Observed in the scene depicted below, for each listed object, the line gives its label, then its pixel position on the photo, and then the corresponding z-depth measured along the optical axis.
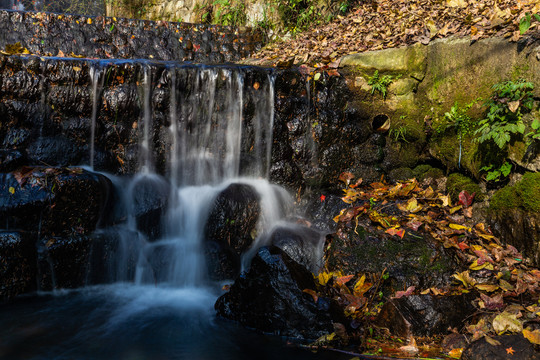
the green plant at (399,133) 5.52
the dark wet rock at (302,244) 4.37
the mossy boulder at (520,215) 3.72
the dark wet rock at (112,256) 4.40
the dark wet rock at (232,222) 4.79
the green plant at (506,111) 3.88
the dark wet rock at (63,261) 4.18
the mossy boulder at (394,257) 3.70
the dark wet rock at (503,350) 2.57
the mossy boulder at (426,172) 5.23
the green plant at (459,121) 4.66
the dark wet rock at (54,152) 5.18
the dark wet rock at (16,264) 3.91
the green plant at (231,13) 9.96
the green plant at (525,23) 3.84
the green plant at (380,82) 5.62
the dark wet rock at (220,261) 4.60
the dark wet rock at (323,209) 5.05
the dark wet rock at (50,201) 4.18
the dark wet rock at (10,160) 4.38
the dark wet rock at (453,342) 2.95
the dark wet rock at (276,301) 3.24
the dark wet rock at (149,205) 4.88
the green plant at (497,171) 4.14
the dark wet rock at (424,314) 3.12
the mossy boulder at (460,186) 4.50
